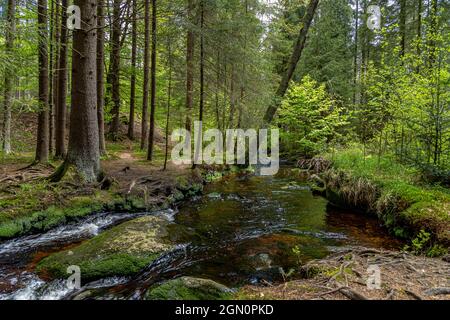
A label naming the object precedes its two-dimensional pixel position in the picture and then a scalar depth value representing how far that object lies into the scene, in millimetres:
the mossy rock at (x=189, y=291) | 3605
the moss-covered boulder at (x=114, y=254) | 4516
